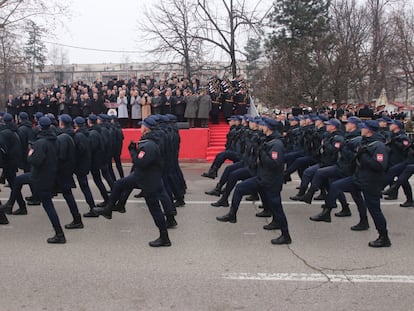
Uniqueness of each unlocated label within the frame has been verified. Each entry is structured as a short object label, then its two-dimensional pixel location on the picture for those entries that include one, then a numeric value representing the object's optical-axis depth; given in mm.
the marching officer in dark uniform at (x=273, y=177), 6391
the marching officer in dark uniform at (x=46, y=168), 6203
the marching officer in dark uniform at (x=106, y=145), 9012
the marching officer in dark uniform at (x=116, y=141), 9898
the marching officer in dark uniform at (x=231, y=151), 10469
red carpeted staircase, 15916
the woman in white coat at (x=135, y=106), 17016
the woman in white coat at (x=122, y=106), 16978
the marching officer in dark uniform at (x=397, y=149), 8766
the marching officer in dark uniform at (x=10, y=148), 8148
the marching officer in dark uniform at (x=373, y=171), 6152
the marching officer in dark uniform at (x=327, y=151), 7938
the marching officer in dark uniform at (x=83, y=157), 7570
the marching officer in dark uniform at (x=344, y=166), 7496
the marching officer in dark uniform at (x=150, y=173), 6070
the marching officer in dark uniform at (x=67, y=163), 6766
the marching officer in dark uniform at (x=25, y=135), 9859
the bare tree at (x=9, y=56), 24291
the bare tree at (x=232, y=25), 26109
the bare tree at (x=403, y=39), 31516
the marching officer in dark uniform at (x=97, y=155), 8500
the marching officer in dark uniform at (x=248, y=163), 7176
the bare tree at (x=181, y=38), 27906
